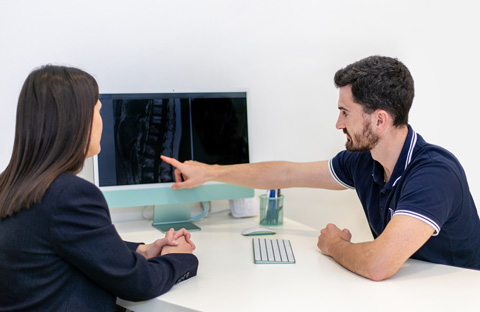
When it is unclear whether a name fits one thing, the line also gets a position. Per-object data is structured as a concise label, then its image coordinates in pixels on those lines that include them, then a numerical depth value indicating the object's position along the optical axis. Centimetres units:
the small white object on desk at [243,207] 204
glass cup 192
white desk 110
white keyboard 142
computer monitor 176
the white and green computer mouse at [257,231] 175
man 126
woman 96
